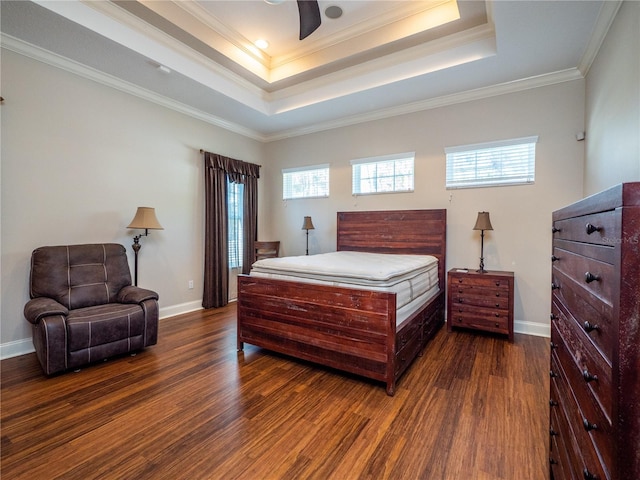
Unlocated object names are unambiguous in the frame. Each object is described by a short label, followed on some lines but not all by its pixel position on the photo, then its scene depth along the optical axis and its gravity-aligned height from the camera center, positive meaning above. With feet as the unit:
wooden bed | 7.41 -2.62
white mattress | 7.91 -1.18
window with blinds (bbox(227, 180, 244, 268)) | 16.26 +0.64
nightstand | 10.74 -2.48
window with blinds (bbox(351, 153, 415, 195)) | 14.19 +2.91
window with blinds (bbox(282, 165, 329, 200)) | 16.72 +2.94
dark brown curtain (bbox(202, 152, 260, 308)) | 14.94 +0.33
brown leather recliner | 8.07 -2.31
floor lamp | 11.35 +0.47
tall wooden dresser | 2.06 -0.87
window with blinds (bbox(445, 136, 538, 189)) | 11.66 +2.86
